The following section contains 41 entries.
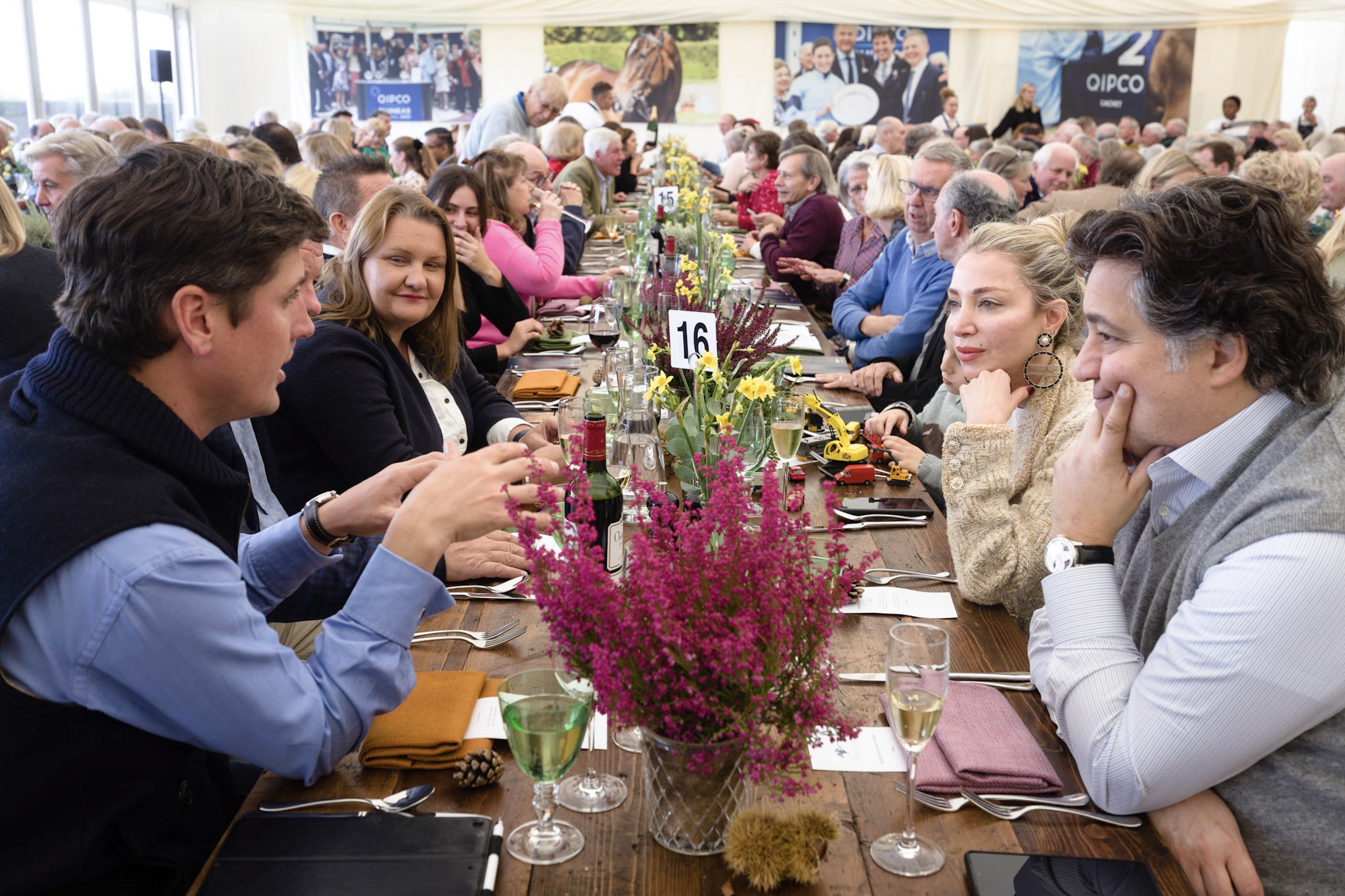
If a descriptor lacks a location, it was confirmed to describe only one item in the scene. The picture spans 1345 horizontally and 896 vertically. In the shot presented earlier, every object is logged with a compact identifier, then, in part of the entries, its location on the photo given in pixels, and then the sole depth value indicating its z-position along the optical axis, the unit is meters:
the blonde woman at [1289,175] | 5.40
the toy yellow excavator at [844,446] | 2.54
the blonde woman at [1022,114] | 16.67
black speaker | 12.62
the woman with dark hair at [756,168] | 8.39
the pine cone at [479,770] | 1.27
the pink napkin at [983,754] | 1.29
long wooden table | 1.11
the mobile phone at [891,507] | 2.26
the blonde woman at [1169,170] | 5.35
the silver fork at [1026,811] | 1.24
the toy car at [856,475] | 2.47
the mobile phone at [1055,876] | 1.10
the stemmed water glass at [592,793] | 1.23
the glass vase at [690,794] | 1.08
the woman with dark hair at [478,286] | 4.26
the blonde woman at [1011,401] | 1.84
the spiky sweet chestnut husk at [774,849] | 1.08
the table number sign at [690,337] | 2.32
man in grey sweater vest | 1.21
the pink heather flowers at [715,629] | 1.00
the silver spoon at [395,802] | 1.22
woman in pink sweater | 4.84
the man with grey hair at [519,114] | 8.35
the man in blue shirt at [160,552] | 1.14
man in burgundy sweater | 6.20
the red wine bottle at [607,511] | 1.61
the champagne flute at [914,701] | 1.14
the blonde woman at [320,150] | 7.52
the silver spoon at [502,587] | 1.85
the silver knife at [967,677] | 1.55
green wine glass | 1.09
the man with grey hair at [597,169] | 7.79
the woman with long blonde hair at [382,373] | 2.35
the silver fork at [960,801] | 1.25
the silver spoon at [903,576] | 1.92
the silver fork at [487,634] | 1.66
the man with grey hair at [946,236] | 3.80
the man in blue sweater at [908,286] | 4.29
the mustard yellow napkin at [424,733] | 1.31
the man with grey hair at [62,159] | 5.12
